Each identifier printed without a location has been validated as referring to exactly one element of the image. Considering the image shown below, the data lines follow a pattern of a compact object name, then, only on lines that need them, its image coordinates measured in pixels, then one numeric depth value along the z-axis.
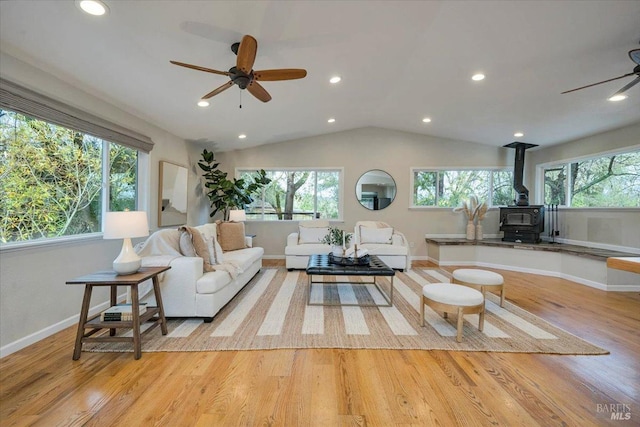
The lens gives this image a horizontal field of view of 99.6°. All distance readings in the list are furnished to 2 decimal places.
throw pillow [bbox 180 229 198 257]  3.01
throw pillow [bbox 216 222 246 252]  4.41
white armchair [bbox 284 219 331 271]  5.02
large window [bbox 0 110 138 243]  2.30
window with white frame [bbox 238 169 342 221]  6.35
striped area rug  2.35
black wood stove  5.30
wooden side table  2.12
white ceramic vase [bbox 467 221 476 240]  5.86
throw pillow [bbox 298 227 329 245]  5.33
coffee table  3.12
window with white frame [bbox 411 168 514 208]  6.19
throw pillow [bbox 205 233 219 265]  3.26
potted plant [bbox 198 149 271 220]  5.50
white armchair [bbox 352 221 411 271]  4.94
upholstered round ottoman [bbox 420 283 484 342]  2.43
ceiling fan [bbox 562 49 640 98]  2.33
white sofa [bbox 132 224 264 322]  2.75
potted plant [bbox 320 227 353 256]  3.71
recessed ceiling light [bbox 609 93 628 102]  3.41
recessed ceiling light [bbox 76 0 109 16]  1.79
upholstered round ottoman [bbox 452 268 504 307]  3.03
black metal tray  3.44
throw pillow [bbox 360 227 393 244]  5.23
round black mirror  6.25
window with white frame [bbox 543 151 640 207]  4.27
